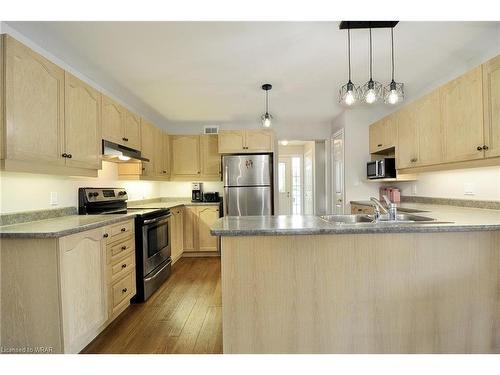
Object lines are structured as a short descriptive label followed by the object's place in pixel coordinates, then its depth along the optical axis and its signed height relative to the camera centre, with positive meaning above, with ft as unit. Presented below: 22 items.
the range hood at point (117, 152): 8.18 +1.28
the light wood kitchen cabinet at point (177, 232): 12.41 -2.21
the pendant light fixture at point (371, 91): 6.19 +2.33
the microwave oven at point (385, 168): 10.86 +0.70
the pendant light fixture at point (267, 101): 9.87 +3.89
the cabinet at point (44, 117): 5.10 +1.74
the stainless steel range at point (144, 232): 8.48 -1.60
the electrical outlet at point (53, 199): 7.22 -0.23
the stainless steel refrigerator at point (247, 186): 13.74 +0.07
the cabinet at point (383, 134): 10.62 +2.24
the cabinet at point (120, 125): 8.34 +2.36
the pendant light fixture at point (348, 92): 6.31 +2.39
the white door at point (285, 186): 21.35 +0.02
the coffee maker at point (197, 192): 15.31 -0.24
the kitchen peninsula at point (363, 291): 4.98 -2.08
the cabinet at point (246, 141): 14.03 +2.53
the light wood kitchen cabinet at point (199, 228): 13.75 -2.17
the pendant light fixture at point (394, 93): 6.20 +2.26
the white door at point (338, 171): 13.67 +0.82
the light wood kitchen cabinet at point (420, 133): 8.19 +1.77
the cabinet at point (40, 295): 5.16 -2.13
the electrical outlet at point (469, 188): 8.07 -0.17
